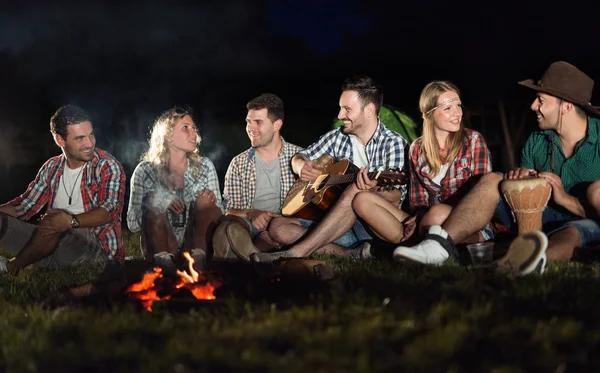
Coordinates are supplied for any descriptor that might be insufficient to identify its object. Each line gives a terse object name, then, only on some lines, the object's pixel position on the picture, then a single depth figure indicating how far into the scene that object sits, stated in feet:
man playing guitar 22.40
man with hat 18.83
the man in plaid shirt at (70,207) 22.31
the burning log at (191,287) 15.08
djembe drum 18.66
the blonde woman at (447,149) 20.67
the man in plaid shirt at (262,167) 24.45
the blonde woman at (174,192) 23.06
